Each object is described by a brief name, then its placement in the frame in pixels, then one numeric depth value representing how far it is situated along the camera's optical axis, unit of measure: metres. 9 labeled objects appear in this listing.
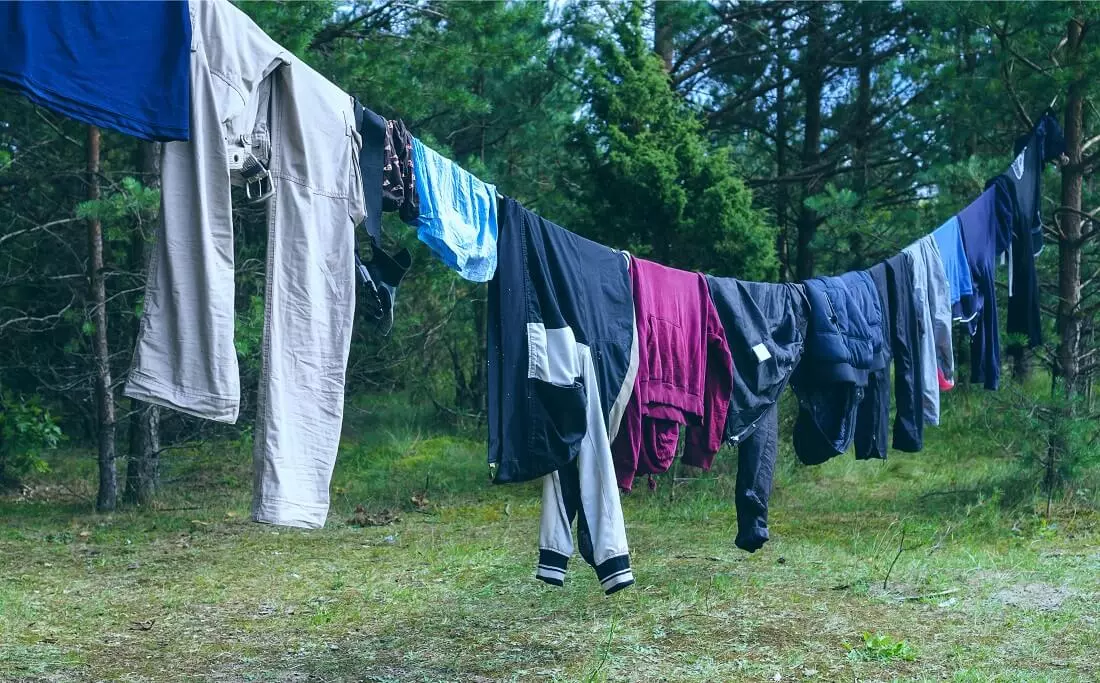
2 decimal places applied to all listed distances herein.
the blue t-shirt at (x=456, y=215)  3.39
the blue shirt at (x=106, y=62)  2.31
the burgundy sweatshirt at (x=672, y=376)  3.88
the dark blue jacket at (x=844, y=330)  4.56
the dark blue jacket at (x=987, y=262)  5.79
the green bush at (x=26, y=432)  7.86
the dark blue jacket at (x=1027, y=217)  6.08
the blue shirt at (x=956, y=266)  5.52
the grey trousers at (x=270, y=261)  2.63
